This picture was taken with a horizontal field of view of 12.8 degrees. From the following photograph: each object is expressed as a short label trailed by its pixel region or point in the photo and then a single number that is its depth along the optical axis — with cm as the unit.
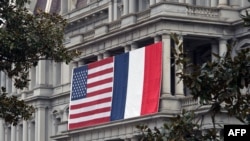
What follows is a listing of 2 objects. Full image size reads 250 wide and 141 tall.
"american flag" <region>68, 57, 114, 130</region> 7494
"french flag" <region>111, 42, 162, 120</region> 6856
